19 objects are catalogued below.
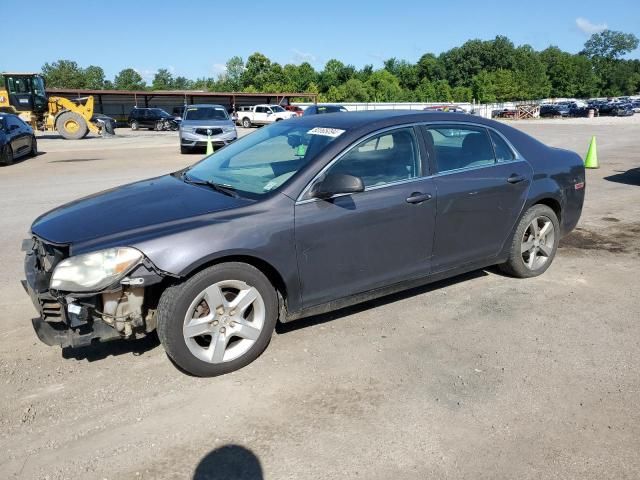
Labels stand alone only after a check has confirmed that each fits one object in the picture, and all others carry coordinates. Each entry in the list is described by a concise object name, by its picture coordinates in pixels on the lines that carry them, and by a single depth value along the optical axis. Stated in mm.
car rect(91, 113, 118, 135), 29875
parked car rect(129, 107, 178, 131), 37875
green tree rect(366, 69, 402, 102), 78750
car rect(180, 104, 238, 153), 18438
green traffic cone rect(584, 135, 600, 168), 13891
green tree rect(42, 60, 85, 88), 99500
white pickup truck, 40238
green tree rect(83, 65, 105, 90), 122025
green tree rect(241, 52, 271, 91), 91962
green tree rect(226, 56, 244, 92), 118688
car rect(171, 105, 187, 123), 42719
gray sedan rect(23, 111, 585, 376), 3207
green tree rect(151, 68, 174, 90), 138988
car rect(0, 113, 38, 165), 15227
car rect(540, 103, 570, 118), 64838
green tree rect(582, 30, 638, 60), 153625
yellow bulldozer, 26672
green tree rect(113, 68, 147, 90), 126169
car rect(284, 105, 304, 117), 43884
